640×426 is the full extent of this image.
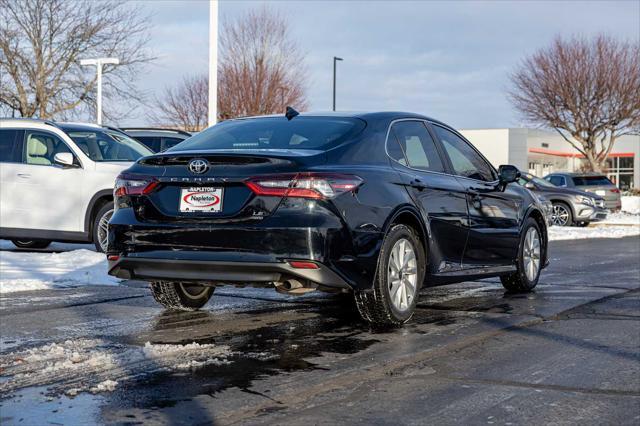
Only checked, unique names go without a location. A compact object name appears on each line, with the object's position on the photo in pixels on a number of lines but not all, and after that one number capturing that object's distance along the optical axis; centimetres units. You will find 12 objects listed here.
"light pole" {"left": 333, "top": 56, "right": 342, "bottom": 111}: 4884
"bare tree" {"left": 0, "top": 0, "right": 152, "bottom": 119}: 2892
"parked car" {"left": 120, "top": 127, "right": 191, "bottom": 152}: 1753
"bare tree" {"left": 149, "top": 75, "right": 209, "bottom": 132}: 5707
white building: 6781
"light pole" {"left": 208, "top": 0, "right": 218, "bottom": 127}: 1706
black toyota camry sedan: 587
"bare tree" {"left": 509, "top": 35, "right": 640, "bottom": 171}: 4731
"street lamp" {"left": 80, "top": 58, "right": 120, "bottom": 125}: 2836
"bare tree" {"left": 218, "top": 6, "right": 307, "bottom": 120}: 4544
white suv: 1195
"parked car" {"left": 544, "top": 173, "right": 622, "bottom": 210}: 2956
